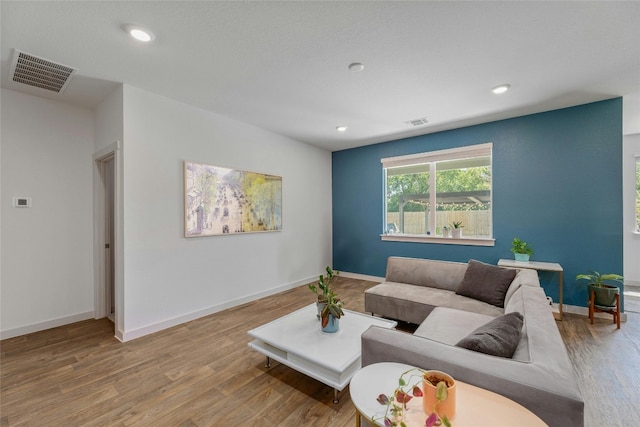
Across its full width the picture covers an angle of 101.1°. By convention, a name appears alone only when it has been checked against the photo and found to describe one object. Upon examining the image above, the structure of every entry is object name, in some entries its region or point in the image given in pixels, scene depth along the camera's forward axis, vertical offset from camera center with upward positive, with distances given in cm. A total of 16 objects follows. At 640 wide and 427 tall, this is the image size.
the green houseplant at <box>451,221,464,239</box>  425 -28
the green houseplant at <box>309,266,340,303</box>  229 -68
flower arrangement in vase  83 -63
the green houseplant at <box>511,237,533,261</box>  359 -52
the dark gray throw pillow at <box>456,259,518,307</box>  263 -73
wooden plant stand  295 -113
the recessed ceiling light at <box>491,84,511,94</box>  283 +136
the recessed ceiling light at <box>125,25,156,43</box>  192 +136
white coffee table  183 -104
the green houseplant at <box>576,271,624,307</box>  300 -88
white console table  322 -68
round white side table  88 -70
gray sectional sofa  97 -66
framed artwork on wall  332 +18
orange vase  87 -64
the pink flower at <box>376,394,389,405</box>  89 -64
